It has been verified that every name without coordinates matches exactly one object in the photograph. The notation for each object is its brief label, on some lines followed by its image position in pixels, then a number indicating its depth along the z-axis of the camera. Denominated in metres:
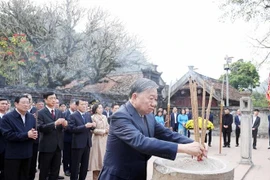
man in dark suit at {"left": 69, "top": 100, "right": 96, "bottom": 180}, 4.91
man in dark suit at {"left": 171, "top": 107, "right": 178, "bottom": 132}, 12.16
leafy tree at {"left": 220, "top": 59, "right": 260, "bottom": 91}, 25.16
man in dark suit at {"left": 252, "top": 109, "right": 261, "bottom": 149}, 10.67
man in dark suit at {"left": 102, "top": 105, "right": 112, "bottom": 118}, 9.31
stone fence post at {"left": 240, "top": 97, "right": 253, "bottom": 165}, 7.47
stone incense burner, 1.90
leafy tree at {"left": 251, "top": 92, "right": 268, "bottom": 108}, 21.47
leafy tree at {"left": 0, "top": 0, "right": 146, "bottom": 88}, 15.74
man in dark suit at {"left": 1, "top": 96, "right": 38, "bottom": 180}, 3.95
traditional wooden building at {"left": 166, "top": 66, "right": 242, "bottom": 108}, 18.37
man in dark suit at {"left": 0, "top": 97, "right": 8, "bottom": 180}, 4.42
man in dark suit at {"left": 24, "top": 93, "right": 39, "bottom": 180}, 5.06
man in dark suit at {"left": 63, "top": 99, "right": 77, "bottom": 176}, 6.05
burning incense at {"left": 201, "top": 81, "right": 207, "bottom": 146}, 2.11
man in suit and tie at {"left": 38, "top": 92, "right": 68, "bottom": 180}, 4.59
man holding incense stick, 1.74
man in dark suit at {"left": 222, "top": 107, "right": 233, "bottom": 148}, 11.34
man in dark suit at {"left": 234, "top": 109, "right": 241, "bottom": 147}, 11.48
